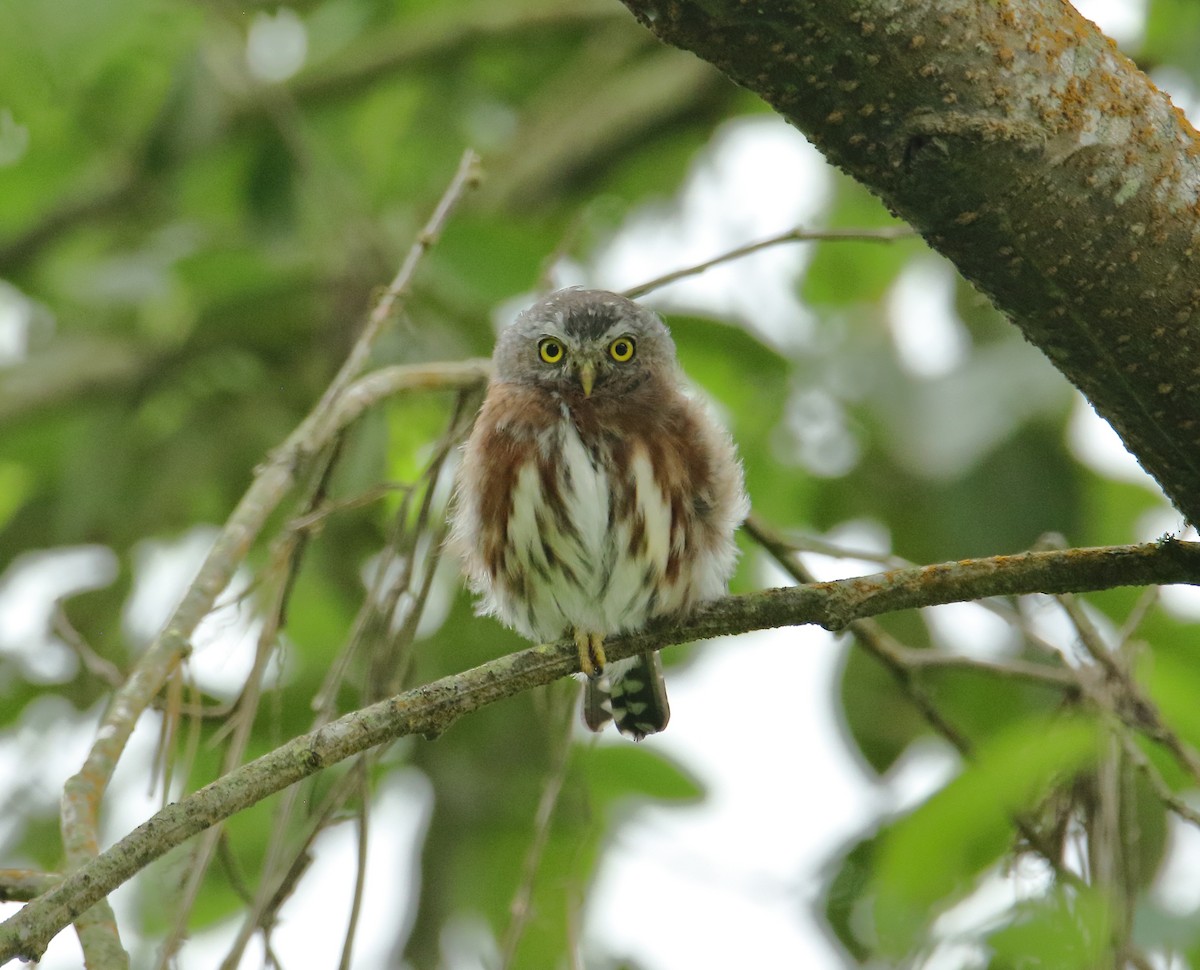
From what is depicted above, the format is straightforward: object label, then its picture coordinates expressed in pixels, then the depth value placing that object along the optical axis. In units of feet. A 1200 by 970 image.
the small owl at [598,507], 25.46
